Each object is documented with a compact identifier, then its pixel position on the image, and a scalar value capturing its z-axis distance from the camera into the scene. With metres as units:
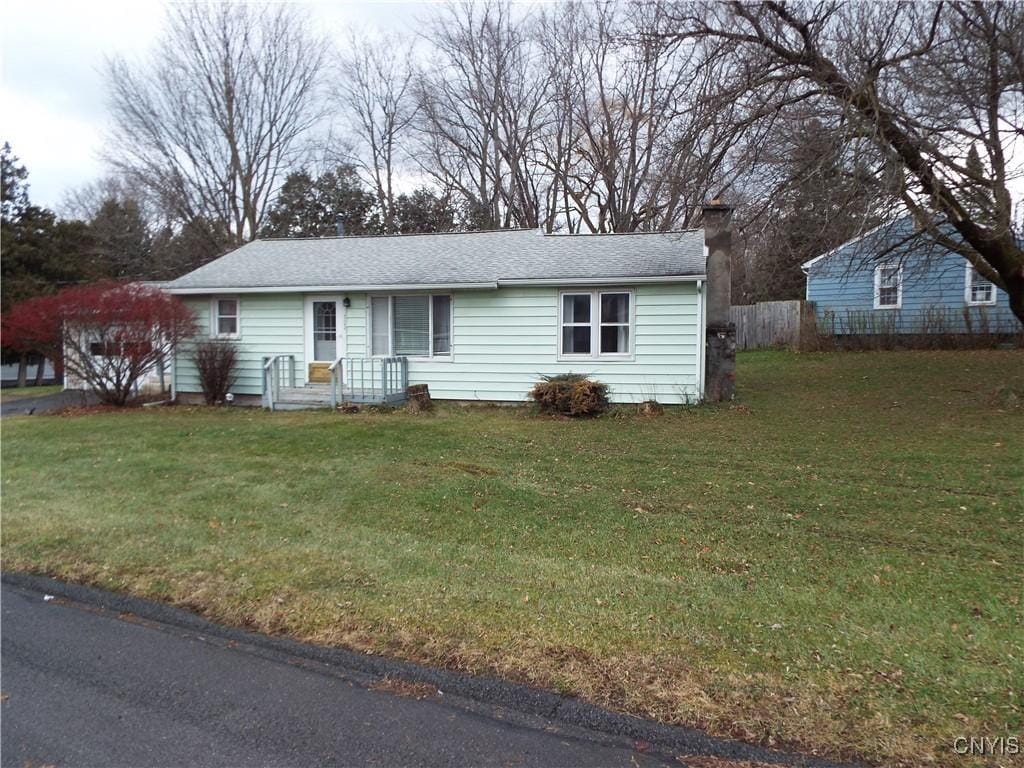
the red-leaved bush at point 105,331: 12.80
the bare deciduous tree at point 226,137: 28.77
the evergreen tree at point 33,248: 26.91
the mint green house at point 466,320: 12.62
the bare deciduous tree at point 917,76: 9.88
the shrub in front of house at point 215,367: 14.20
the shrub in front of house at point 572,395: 11.39
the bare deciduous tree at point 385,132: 30.53
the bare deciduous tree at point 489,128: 28.64
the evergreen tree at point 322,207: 31.31
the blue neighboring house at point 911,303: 20.33
